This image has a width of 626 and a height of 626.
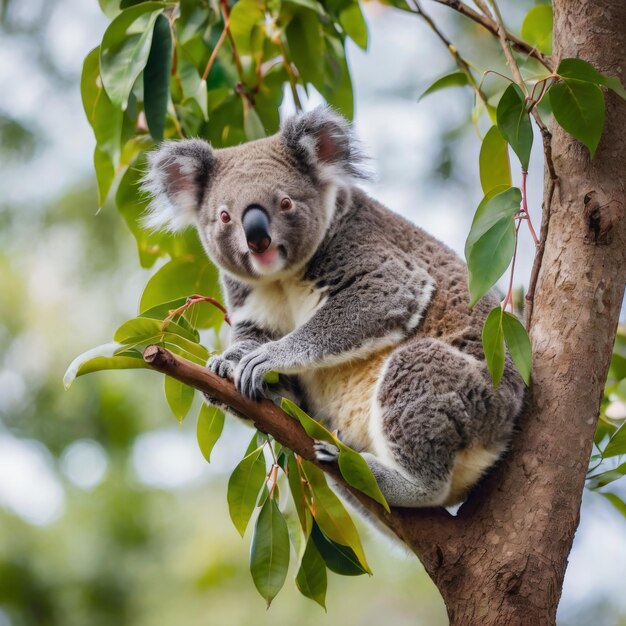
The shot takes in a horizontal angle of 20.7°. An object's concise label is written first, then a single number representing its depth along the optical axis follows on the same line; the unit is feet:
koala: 15.78
